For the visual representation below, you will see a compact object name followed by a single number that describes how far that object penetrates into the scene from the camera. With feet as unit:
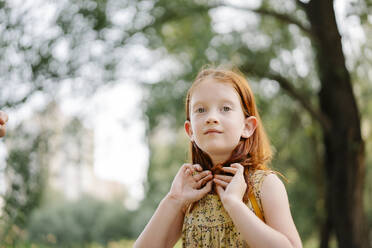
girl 5.62
